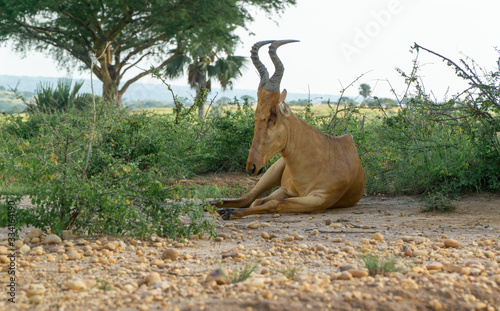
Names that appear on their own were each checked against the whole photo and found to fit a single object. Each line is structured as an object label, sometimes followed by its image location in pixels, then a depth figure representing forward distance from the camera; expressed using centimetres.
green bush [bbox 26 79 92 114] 1841
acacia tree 2084
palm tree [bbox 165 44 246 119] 3384
